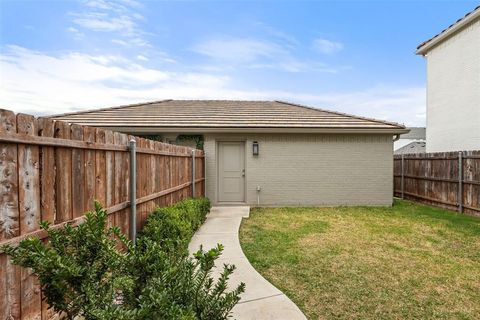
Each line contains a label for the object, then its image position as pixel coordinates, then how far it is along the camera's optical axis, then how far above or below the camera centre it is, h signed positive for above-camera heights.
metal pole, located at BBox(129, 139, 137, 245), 4.38 -0.46
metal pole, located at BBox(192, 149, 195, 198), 9.05 -0.46
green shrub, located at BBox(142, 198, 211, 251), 4.73 -1.10
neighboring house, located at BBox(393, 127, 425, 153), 22.48 +1.55
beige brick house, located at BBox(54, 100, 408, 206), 11.16 -0.16
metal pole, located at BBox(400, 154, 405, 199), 13.28 -1.09
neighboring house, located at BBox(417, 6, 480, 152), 12.17 +3.05
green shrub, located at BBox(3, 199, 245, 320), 1.62 -0.71
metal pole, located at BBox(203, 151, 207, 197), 11.02 -0.60
